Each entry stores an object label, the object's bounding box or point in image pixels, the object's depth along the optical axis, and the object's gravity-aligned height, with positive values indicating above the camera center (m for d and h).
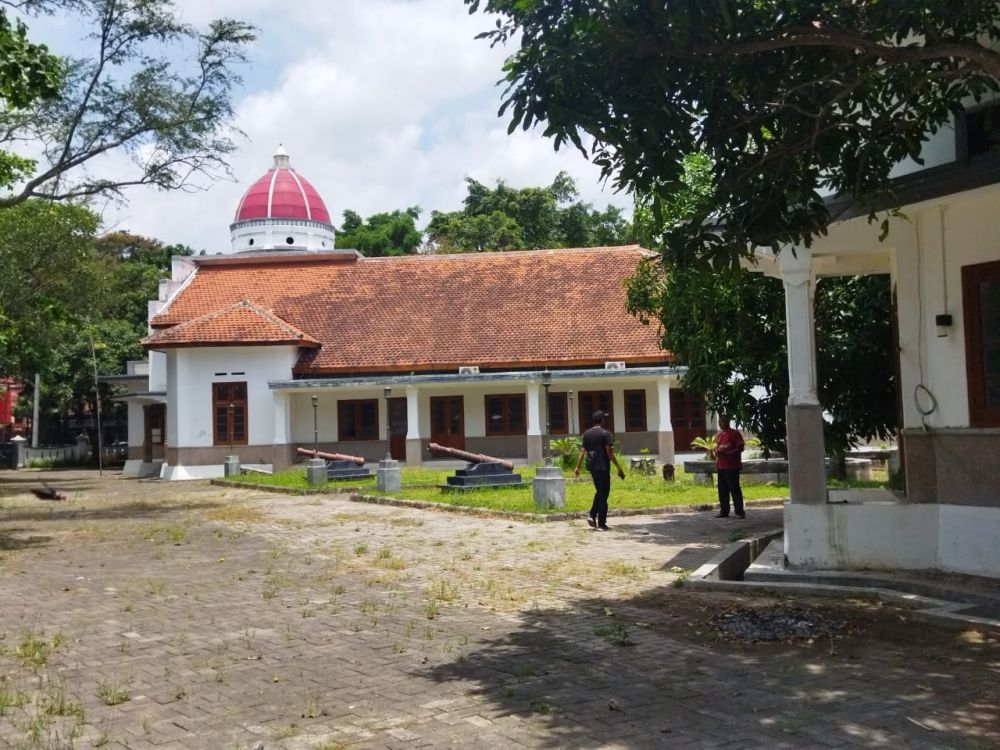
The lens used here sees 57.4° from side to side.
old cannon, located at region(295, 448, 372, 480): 24.11 -0.83
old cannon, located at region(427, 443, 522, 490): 19.16 -0.91
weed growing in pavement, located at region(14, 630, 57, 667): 6.43 -1.51
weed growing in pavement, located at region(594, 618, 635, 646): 6.63 -1.54
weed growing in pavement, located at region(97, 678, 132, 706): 5.43 -1.52
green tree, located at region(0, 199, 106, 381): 26.84 +5.59
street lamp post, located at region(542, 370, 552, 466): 21.18 +0.38
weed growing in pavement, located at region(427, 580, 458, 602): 8.42 -1.51
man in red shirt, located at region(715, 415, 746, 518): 13.90 -0.55
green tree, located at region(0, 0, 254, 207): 18.72 +6.95
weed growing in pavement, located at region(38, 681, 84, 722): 5.20 -1.52
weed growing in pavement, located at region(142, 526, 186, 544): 13.71 -1.46
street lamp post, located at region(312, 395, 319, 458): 31.18 +0.50
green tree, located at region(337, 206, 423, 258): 56.44 +12.54
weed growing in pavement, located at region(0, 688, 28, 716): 5.33 -1.51
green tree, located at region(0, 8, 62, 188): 10.02 +4.24
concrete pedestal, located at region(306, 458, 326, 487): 22.84 -0.96
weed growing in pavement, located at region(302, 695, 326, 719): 5.11 -1.54
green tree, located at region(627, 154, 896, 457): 11.84 +1.11
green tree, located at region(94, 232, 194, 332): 49.56 +9.79
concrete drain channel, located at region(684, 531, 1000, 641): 6.82 -1.46
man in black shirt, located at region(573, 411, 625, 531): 12.97 -0.42
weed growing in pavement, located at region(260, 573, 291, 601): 8.79 -1.50
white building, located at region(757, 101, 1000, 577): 7.91 +0.34
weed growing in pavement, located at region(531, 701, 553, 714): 5.07 -1.55
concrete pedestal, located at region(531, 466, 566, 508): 15.41 -1.01
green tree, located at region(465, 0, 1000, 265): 6.02 +2.43
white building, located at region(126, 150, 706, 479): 30.39 +2.14
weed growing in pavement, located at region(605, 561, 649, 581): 9.40 -1.52
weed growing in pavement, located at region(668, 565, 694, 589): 8.74 -1.51
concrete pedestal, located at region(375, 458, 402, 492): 20.05 -0.96
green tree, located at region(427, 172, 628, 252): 49.53 +11.66
